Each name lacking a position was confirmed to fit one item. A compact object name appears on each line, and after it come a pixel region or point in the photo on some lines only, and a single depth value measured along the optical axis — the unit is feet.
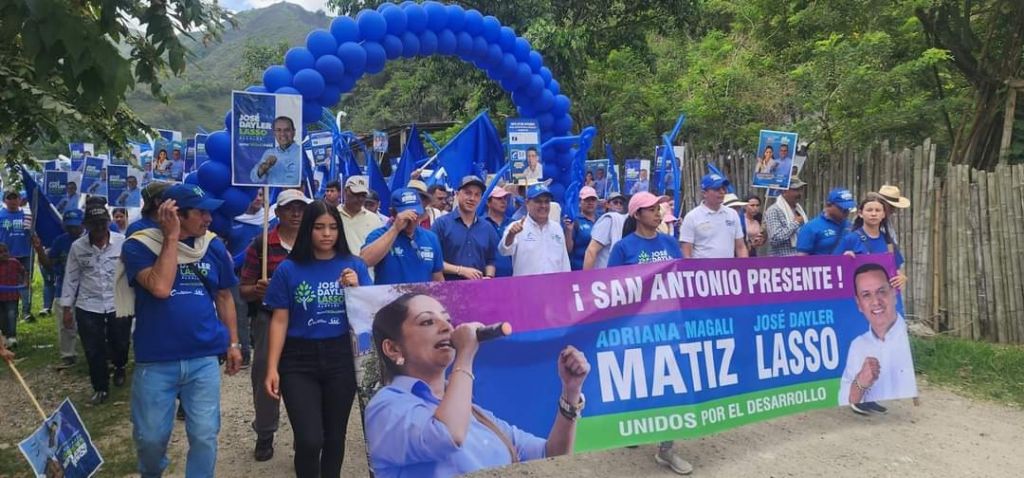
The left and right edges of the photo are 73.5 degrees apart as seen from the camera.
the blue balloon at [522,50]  31.09
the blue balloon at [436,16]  27.14
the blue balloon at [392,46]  25.58
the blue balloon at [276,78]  22.28
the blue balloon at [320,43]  23.40
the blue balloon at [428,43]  27.09
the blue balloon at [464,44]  28.48
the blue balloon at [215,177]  19.92
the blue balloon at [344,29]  24.30
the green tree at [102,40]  7.32
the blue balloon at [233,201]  20.06
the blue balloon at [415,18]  26.21
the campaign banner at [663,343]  11.82
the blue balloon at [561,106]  33.37
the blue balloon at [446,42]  27.81
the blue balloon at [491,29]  29.43
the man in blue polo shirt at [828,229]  18.84
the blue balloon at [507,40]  30.14
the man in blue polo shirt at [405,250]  13.56
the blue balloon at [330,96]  23.63
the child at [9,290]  26.40
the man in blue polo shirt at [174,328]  10.90
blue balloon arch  23.04
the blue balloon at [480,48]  29.19
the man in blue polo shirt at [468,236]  17.43
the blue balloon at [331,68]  23.20
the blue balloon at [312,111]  22.90
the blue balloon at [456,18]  27.89
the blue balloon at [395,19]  25.43
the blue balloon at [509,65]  30.40
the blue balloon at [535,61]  31.89
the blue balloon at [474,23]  28.59
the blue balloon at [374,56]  24.76
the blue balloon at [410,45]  26.35
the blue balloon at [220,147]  20.22
